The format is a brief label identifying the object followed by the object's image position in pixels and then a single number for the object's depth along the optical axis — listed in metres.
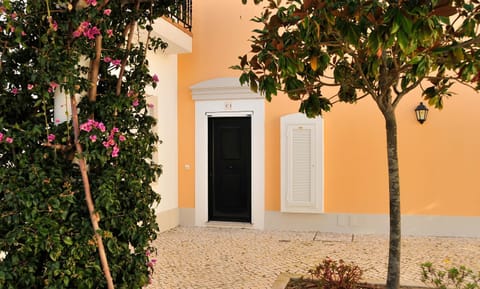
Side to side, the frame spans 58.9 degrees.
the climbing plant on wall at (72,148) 2.80
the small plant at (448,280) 3.73
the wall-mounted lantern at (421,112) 8.03
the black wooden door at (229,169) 9.11
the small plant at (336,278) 4.21
